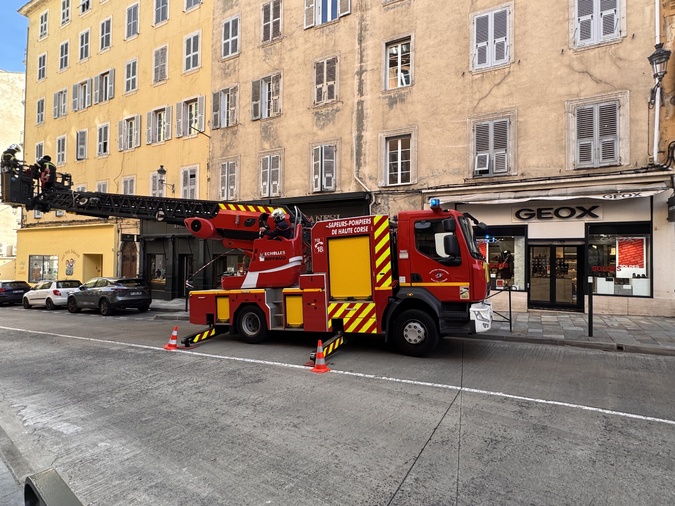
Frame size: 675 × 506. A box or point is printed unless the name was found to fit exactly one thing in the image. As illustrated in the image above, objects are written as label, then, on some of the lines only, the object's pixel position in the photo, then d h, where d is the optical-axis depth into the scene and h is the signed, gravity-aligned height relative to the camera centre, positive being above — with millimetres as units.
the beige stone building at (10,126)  37469 +12537
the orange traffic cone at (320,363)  6855 -1706
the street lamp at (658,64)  10133 +4937
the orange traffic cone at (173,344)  8953 -1814
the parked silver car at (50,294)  18359 -1508
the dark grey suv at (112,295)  16141 -1399
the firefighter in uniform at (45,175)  10172 +2070
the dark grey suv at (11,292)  20625 -1597
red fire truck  7539 -216
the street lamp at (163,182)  19781 +3848
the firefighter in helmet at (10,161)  9664 +2281
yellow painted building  21203 +8593
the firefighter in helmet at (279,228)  9172 +700
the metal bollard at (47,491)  1576 -907
